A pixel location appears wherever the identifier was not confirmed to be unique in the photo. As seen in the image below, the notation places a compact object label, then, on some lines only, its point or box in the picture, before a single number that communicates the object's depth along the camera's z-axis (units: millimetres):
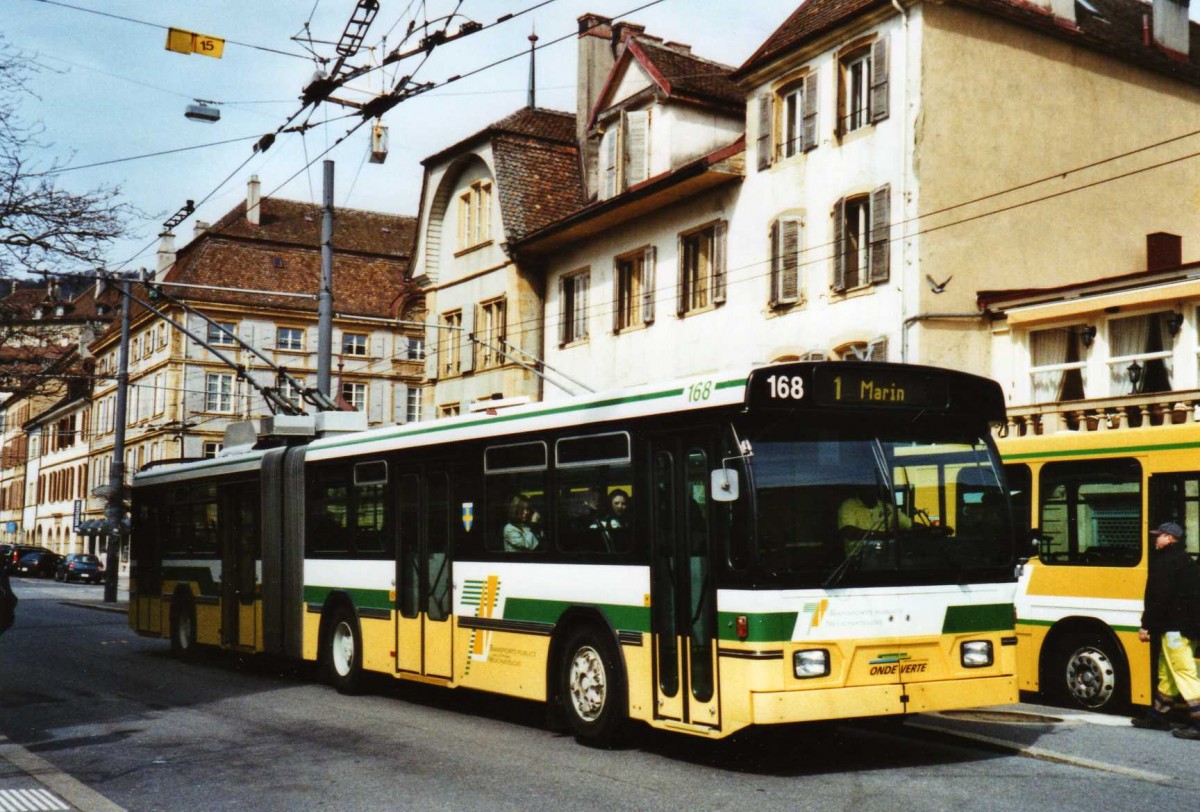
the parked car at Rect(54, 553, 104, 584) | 65125
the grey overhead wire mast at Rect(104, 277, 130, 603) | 37375
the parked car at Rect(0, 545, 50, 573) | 70625
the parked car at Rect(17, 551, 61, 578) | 70500
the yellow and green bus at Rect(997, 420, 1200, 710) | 13516
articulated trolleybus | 9852
